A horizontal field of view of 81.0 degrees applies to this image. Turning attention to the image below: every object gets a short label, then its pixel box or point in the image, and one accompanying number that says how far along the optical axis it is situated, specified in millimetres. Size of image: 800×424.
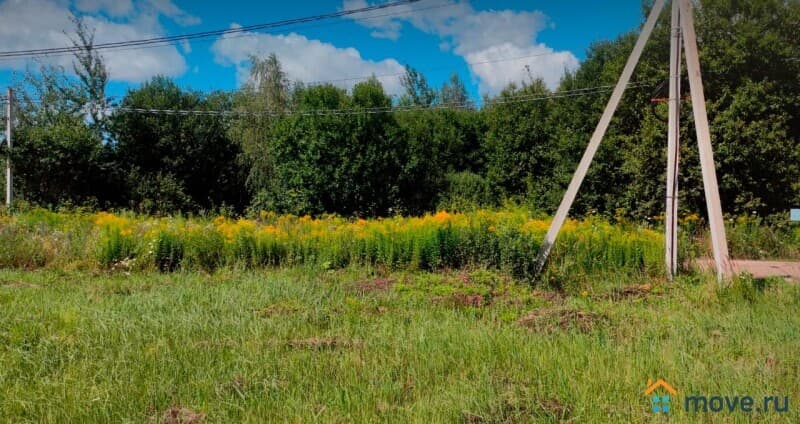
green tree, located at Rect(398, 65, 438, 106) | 29906
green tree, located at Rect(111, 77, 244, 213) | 15305
